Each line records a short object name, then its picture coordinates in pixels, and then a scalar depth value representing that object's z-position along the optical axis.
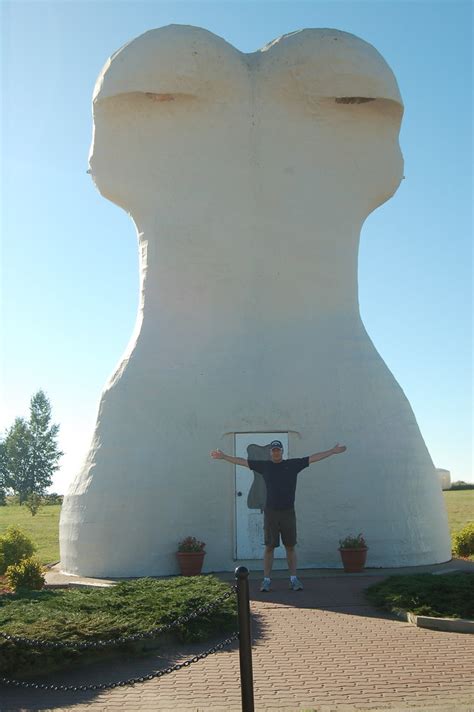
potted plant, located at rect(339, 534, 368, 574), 12.27
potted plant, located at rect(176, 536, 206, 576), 12.31
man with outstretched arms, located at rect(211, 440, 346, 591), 10.16
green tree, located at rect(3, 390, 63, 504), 46.09
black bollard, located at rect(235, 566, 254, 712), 5.41
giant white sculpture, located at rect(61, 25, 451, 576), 12.98
